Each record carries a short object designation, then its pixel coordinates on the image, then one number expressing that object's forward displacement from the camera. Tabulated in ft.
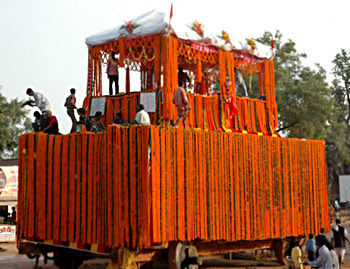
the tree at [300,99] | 92.22
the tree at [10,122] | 106.83
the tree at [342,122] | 130.11
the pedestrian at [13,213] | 82.39
